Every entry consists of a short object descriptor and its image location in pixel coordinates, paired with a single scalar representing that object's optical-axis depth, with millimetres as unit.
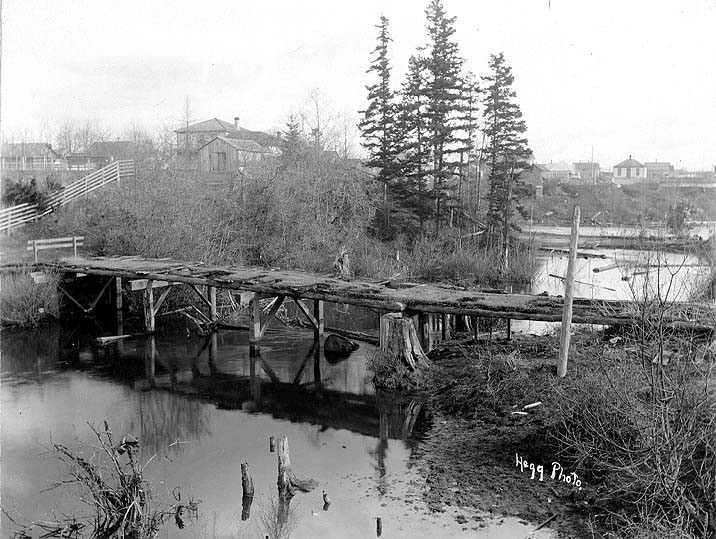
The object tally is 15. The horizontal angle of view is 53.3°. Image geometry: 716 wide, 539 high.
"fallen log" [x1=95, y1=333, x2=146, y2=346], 19927
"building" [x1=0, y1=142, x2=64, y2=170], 39156
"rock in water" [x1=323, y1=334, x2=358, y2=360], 18609
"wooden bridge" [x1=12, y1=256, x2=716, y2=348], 13891
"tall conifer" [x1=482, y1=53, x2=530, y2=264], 38781
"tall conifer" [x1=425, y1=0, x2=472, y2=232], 37812
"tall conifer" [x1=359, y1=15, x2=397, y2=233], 40156
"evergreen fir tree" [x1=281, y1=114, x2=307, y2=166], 37719
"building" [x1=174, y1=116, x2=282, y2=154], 44188
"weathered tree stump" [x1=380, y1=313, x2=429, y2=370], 14797
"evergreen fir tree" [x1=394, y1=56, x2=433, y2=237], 39062
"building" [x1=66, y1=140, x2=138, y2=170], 43500
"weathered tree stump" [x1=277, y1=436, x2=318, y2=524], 9766
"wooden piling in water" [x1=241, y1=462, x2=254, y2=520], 9570
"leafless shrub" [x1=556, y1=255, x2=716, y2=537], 7102
